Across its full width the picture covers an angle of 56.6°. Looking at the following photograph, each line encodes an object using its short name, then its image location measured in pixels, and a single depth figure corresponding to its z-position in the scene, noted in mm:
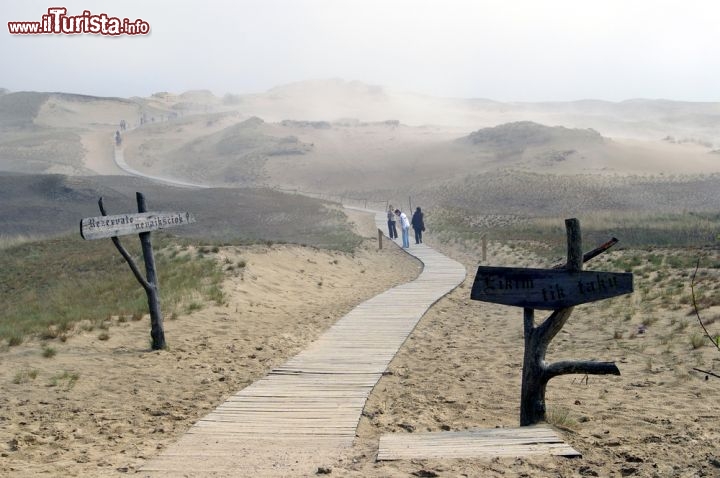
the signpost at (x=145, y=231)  9445
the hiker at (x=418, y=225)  28875
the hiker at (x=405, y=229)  27297
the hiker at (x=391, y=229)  30922
